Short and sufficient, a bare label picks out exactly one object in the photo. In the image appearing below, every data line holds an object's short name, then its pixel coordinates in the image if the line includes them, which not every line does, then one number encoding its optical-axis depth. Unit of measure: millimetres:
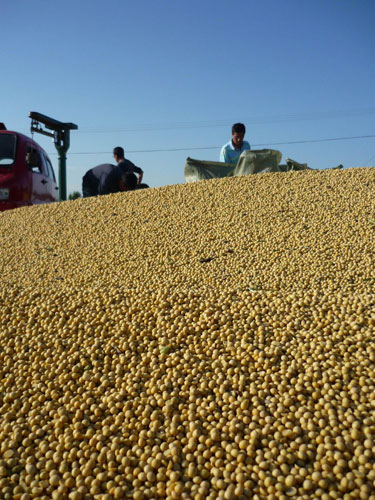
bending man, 6875
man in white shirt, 6594
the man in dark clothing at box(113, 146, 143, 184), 7121
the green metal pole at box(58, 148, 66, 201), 9688
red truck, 7008
